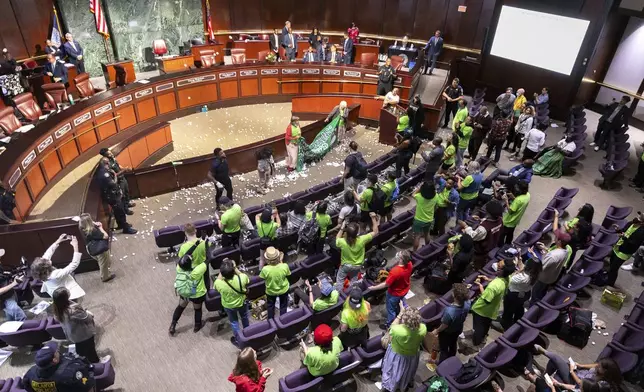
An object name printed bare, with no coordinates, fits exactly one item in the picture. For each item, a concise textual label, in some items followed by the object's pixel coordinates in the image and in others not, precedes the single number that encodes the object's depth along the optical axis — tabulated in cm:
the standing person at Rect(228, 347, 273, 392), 440
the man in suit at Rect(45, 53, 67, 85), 1239
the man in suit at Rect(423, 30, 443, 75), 1616
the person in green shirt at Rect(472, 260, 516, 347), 584
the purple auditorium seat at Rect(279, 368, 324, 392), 503
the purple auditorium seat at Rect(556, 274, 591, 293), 673
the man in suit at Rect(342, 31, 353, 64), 1650
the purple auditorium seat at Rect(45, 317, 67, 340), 577
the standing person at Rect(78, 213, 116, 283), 685
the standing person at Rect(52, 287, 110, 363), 514
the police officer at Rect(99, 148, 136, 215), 831
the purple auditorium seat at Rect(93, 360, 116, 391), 518
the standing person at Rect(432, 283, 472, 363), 533
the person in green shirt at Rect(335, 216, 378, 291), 639
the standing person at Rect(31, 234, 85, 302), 584
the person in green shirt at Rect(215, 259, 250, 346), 565
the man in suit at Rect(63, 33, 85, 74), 1338
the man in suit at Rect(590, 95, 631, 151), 1163
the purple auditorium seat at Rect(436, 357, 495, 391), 511
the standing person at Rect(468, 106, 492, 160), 1080
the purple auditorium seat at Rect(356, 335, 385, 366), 554
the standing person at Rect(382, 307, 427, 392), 498
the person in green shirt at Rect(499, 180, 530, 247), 754
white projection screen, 1352
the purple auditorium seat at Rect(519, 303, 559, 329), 599
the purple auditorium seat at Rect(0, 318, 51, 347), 571
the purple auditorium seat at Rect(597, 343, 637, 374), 553
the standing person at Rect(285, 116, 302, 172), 1066
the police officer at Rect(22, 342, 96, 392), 437
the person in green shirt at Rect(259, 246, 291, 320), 593
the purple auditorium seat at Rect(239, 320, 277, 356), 572
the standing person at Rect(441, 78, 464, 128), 1245
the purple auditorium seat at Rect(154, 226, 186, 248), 772
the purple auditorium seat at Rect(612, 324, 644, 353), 584
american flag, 1335
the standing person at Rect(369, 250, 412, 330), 609
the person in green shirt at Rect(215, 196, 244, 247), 722
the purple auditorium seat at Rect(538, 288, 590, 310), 635
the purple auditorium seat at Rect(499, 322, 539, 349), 566
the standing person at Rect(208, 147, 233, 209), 880
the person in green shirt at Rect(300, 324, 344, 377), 482
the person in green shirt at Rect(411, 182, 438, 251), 754
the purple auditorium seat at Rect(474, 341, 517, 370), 538
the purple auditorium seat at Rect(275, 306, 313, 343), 593
